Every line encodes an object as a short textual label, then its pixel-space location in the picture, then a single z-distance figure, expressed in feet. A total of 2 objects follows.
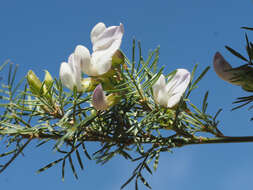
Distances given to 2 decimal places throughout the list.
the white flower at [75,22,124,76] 0.74
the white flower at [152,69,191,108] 0.76
